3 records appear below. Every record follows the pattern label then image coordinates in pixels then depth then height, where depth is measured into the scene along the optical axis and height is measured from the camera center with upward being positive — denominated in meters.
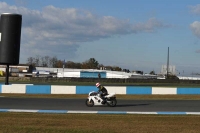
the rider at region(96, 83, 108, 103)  19.38 -1.12
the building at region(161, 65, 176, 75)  90.28 +0.57
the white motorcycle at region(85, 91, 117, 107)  19.39 -1.57
